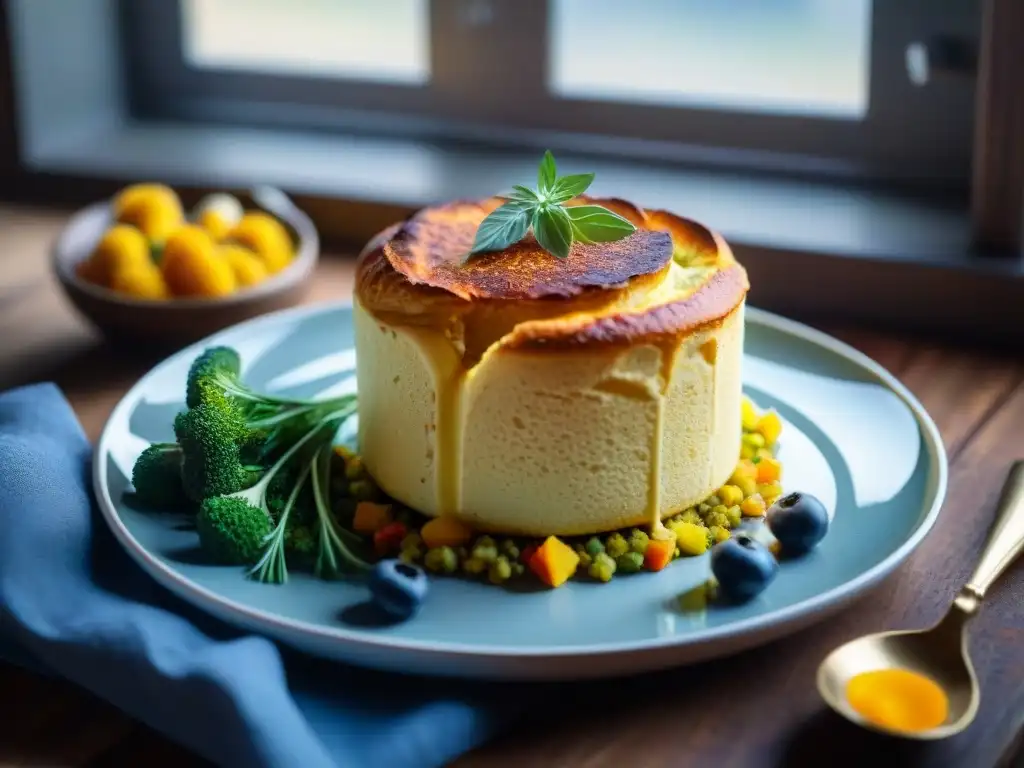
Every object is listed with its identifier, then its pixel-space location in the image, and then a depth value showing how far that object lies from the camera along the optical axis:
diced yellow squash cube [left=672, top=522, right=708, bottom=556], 0.49
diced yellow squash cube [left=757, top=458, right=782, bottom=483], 0.53
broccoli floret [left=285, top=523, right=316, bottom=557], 0.49
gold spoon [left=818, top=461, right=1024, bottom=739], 0.42
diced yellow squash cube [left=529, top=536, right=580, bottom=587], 0.47
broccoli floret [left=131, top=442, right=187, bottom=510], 0.51
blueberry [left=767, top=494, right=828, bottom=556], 0.48
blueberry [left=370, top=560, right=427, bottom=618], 0.45
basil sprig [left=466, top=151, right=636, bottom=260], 0.51
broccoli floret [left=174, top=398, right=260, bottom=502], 0.50
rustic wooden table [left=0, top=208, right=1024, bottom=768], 0.41
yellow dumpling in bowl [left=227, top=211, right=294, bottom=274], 0.67
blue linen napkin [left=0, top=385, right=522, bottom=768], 0.41
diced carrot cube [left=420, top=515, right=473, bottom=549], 0.49
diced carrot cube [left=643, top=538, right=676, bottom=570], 0.48
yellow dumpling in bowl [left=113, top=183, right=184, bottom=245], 0.68
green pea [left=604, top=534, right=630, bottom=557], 0.48
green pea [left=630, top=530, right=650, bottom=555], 0.49
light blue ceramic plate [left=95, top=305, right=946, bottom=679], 0.43
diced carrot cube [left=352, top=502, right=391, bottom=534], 0.50
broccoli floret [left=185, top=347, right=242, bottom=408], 0.54
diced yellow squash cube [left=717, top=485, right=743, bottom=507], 0.51
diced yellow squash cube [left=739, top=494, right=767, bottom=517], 0.51
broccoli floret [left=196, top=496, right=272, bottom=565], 0.48
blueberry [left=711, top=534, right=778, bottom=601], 0.45
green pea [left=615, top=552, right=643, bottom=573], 0.48
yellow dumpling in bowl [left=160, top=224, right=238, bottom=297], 0.64
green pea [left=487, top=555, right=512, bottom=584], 0.47
